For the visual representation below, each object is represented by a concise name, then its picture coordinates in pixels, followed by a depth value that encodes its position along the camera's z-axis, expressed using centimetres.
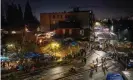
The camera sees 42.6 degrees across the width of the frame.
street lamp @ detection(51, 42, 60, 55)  3192
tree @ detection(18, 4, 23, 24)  5632
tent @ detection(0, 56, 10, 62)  2530
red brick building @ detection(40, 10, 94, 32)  4541
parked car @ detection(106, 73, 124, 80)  1744
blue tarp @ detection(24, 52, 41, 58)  2680
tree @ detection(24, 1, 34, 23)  6092
